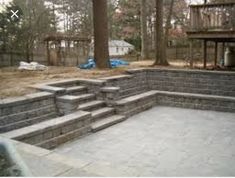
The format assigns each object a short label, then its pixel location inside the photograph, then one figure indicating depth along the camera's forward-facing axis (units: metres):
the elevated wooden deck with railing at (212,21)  10.37
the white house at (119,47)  32.94
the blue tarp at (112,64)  11.80
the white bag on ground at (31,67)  11.34
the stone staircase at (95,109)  7.23
